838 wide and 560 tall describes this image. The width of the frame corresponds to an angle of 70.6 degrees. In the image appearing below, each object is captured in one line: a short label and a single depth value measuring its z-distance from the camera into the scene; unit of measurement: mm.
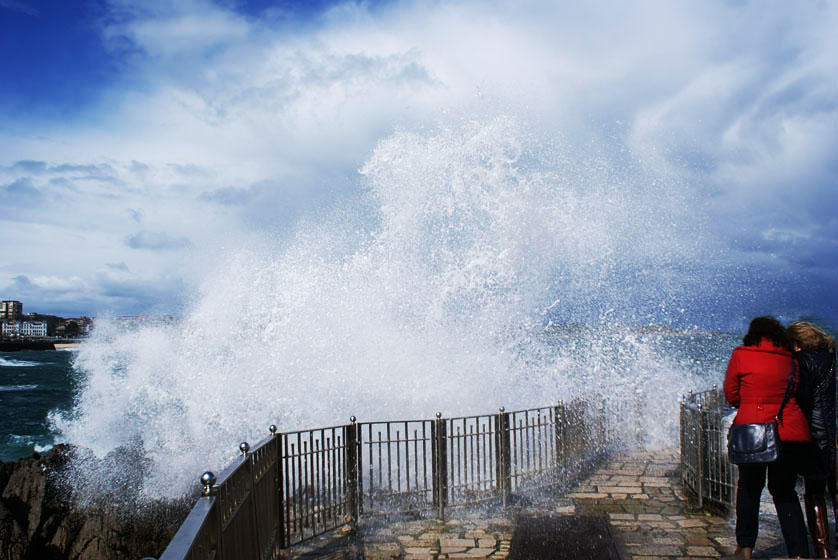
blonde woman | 4879
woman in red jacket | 4777
